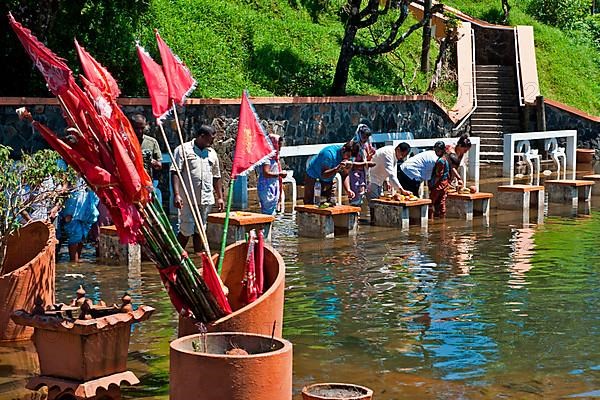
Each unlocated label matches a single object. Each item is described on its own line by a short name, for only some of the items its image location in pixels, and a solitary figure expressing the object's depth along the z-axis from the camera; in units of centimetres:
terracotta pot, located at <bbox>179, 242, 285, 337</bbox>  819
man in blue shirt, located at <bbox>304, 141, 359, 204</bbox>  1652
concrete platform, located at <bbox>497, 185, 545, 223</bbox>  1997
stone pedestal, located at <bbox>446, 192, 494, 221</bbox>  1878
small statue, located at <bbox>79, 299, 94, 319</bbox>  838
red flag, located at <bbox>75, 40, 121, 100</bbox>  832
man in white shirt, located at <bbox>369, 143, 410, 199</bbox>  1766
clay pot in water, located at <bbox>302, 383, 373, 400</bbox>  753
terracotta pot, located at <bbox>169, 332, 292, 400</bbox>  708
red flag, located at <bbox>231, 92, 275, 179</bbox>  919
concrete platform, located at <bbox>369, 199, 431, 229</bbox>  1762
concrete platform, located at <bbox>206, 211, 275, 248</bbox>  1495
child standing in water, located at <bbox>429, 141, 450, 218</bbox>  1812
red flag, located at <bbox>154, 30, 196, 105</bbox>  914
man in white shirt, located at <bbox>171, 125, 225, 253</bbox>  1397
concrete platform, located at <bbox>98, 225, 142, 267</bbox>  1408
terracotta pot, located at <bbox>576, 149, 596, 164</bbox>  2948
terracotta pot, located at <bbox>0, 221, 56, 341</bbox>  964
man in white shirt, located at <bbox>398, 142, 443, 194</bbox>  1820
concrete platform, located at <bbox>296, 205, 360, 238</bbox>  1652
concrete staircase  2958
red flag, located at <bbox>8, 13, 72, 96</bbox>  804
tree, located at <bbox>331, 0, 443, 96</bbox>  2508
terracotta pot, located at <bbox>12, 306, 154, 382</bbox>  802
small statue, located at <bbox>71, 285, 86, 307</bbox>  867
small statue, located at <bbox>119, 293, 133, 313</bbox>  841
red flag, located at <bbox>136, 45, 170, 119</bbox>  904
